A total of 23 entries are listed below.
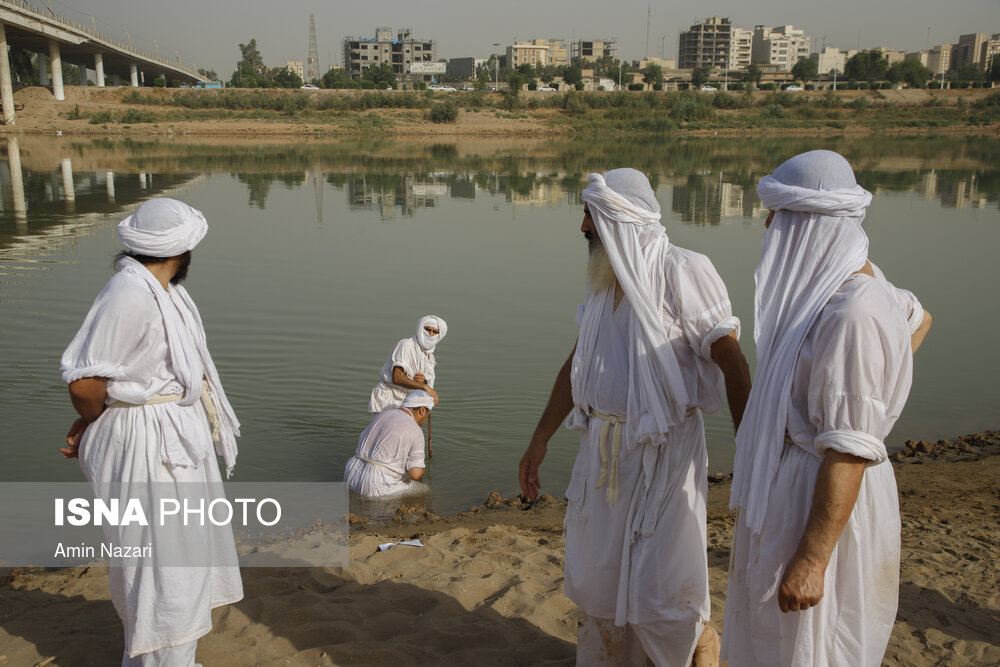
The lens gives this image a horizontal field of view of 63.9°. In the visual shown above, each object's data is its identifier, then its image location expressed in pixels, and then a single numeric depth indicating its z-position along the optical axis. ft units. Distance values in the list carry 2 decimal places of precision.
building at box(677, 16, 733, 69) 559.38
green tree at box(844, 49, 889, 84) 299.17
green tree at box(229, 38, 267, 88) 235.61
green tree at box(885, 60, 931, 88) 305.12
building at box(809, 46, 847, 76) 580.71
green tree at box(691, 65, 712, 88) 330.75
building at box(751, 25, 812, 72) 576.61
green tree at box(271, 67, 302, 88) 234.79
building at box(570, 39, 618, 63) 608.60
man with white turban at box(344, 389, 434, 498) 18.95
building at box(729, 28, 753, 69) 577.84
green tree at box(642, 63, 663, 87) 335.88
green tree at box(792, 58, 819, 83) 342.85
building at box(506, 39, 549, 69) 576.20
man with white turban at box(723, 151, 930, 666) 6.64
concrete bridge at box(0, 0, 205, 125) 155.74
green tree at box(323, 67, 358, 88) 247.91
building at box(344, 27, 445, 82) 487.20
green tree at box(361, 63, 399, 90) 273.27
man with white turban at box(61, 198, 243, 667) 8.48
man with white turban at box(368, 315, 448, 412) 19.94
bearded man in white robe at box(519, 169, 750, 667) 8.61
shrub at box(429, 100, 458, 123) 177.17
